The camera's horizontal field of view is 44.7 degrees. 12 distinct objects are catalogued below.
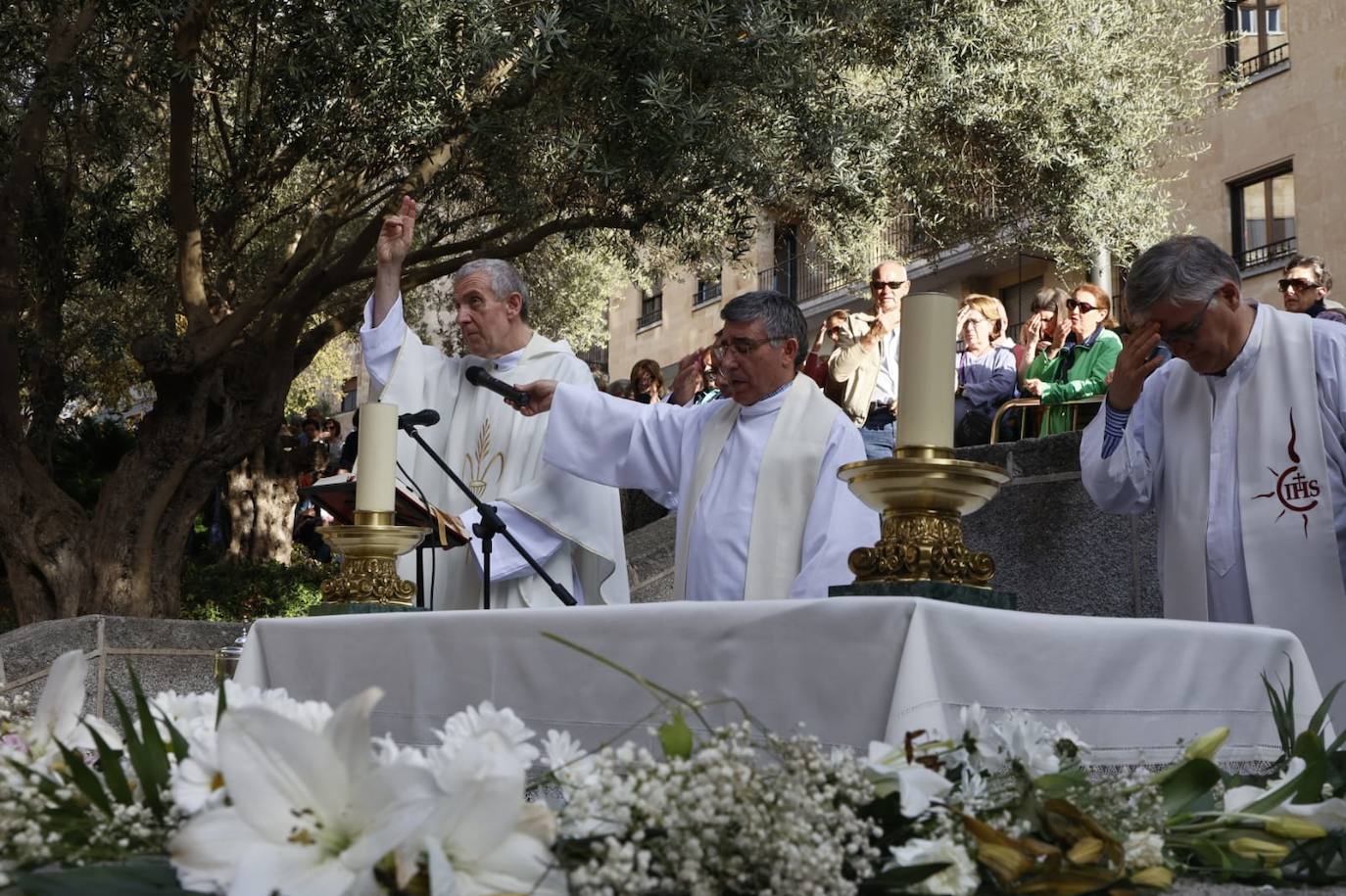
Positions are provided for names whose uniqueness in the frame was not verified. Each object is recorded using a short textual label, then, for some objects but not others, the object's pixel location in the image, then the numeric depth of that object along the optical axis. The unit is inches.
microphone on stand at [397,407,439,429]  175.5
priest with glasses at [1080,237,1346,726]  160.1
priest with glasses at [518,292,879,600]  169.2
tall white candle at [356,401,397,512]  158.7
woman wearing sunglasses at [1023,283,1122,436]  334.3
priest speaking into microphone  206.1
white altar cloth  91.4
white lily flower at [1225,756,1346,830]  77.2
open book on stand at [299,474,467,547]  177.2
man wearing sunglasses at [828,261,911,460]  347.9
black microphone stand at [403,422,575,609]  164.2
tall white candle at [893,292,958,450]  109.7
